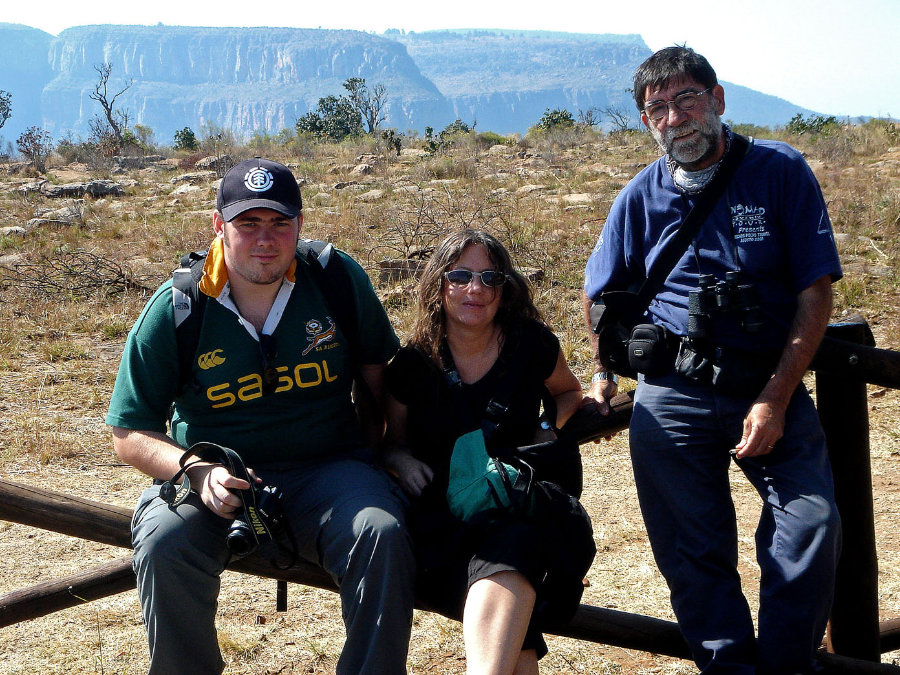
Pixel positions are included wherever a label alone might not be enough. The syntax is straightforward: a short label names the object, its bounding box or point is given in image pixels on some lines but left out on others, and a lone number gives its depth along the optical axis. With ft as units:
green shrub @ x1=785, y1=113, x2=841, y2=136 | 67.00
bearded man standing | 8.32
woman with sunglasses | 8.51
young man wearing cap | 8.30
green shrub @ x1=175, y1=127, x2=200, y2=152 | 90.86
